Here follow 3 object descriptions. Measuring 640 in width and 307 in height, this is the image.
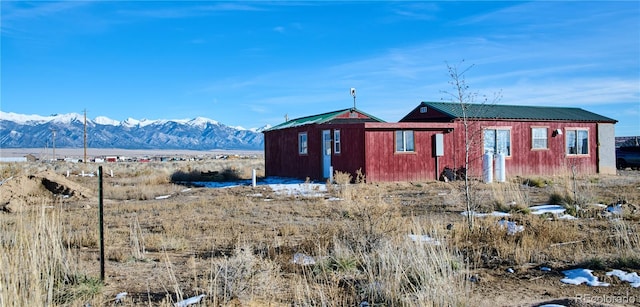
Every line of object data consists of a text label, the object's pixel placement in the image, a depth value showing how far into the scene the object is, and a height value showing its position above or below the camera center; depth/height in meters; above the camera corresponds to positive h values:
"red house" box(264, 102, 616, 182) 19.36 +0.49
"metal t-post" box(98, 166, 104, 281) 5.53 -0.80
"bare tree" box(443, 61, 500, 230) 8.12 -0.74
